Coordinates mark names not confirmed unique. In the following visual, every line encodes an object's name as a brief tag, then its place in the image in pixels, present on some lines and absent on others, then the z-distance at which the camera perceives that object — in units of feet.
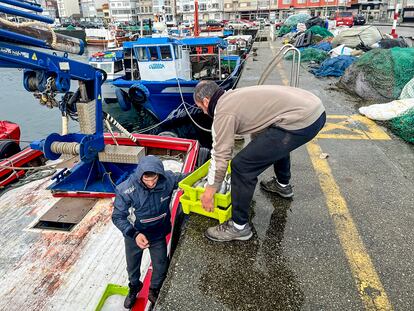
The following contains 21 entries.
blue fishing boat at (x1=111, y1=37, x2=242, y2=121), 34.68
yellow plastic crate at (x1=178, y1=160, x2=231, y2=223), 9.25
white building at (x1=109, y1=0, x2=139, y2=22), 289.53
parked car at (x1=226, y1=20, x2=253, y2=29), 144.65
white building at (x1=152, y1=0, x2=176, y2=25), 275.71
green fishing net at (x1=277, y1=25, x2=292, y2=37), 120.90
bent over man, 7.77
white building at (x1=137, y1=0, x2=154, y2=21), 297.53
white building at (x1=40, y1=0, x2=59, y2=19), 323.68
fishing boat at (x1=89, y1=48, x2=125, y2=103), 50.29
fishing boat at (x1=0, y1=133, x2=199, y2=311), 10.29
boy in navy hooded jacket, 8.25
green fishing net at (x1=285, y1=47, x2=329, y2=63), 42.45
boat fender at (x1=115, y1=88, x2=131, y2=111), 34.53
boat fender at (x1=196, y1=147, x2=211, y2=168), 17.76
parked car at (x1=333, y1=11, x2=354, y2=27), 133.90
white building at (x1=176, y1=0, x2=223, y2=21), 280.51
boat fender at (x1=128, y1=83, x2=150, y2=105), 34.36
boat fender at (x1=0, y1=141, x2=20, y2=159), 19.65
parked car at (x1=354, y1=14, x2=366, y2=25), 148.56
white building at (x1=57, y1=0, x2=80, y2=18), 345.31
